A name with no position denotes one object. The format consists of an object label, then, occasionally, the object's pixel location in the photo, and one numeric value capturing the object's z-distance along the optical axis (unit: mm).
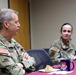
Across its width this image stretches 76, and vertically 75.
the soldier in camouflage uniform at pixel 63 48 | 3089
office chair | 2802
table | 2309
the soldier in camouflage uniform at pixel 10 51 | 2204
